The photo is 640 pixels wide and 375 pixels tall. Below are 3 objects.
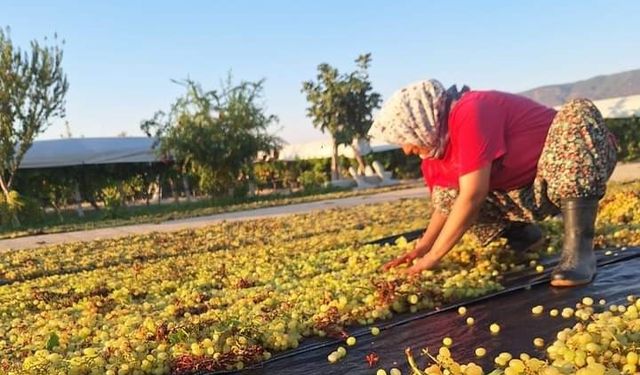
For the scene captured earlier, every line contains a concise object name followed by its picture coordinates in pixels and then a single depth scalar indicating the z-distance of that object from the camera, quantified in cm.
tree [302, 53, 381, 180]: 3111
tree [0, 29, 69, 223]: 1980
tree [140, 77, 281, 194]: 2302
